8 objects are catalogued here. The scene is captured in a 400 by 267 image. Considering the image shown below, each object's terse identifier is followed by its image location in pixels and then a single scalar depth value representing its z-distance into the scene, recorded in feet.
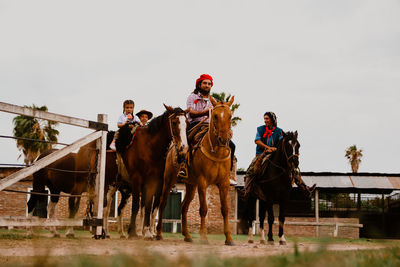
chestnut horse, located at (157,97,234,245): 27.02
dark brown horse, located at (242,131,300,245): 32.99
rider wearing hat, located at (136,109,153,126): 41.55
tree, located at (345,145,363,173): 190.70
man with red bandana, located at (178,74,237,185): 32.10
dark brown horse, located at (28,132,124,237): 33.58
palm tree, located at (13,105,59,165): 132.98
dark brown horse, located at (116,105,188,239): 29.73
